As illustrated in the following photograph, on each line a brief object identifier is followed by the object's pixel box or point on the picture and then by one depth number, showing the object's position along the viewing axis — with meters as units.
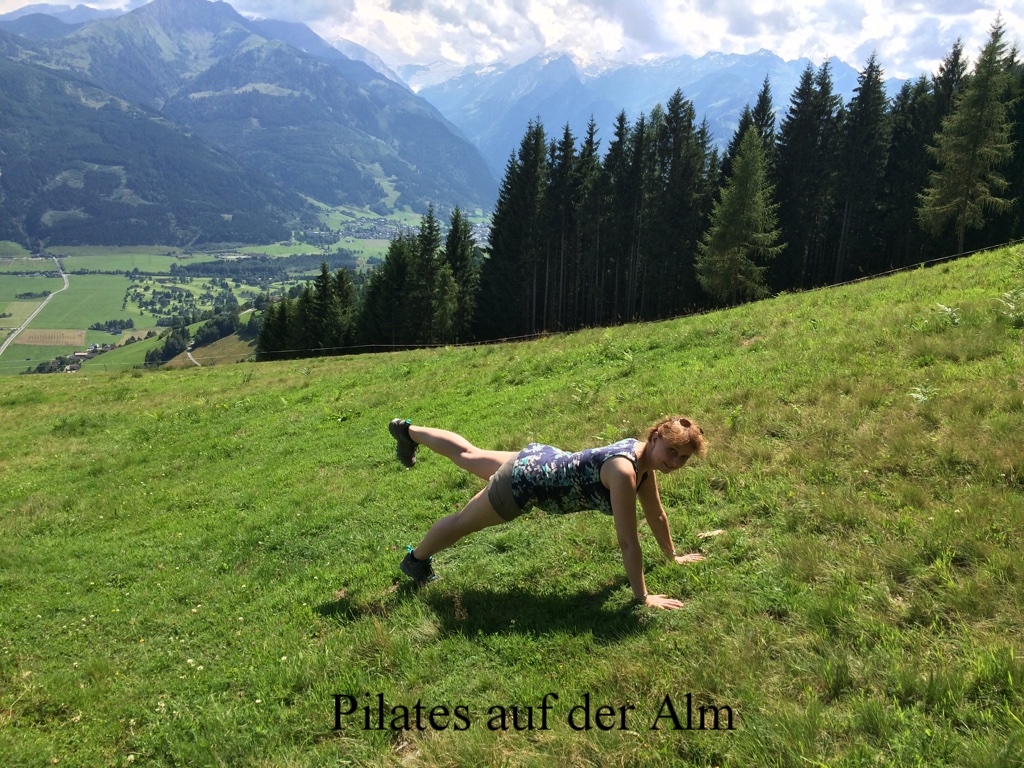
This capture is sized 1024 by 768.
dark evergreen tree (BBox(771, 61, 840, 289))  48.19
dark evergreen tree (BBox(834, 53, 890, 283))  45.94
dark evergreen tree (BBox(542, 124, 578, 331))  52.56
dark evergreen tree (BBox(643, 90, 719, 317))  48.28
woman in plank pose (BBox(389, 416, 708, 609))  4.58
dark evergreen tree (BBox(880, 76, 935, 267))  46.41
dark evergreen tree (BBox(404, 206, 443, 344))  50.59
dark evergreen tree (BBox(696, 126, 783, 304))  39.69
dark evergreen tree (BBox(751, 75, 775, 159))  51.12
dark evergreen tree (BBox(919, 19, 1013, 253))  35.38
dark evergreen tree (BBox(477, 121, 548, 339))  52.59
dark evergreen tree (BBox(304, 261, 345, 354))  52.50
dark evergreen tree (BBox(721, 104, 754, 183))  48.88
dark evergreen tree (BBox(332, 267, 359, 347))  53.34
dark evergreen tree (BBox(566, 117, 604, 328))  51.50
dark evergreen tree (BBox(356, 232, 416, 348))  51.12
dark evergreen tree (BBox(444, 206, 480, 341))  56.53
